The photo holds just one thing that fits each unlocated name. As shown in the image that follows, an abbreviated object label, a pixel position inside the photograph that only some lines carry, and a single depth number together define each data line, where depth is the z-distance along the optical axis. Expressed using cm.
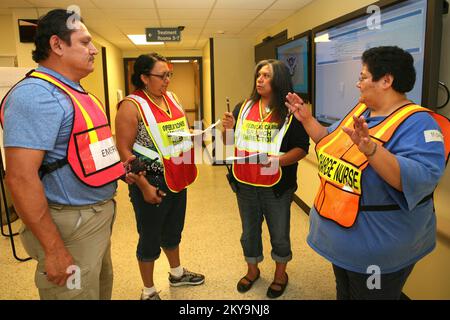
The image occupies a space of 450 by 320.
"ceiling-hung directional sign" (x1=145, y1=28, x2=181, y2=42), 495
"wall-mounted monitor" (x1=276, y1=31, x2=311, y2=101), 343
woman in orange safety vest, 110
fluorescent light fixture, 591
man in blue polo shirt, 110
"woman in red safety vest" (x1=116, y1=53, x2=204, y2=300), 186
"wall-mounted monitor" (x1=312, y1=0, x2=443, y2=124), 166
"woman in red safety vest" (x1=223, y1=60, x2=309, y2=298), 201
